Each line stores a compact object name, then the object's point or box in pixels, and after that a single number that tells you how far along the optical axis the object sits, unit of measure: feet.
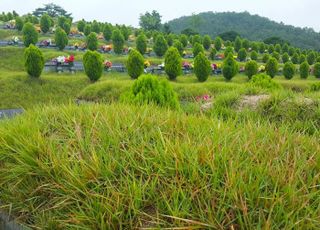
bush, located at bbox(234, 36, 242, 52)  151.43
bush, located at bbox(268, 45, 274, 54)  163.08
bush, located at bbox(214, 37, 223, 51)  148.56
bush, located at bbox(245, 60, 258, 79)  97.25
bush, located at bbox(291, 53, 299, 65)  142.51
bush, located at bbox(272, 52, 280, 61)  139.03
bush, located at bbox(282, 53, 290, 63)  137.85
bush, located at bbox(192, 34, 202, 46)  149.48
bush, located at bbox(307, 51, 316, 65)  146.30
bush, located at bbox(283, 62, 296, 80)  104.06
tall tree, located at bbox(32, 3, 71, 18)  254.88
